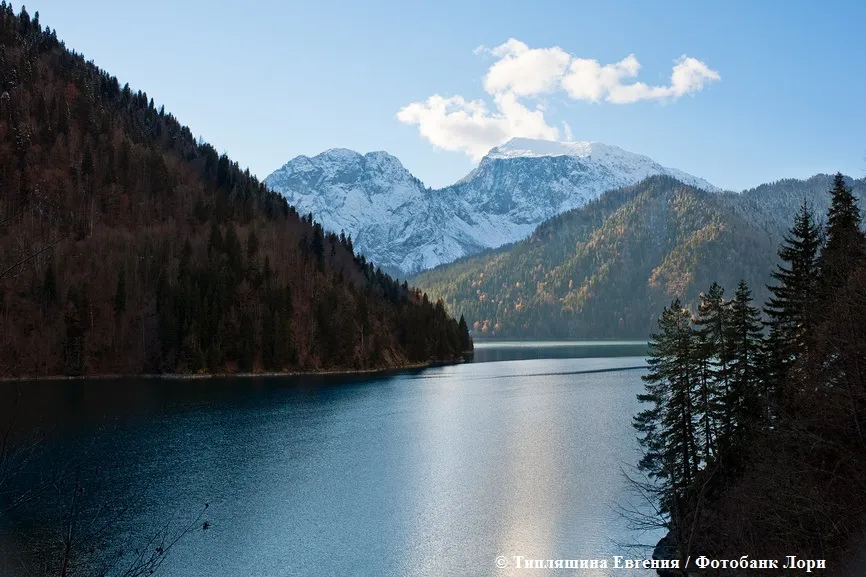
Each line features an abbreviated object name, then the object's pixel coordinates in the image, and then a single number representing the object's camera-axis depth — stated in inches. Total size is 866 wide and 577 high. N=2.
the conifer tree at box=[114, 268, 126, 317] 5438.0
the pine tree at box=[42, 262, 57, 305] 5157.5
